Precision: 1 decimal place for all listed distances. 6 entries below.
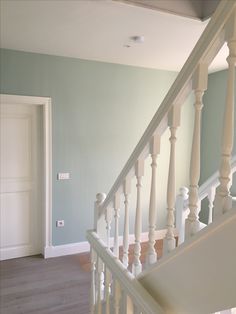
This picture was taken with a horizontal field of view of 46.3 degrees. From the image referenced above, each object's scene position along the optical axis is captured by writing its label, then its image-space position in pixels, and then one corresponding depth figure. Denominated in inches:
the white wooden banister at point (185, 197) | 83.7
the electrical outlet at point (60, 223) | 149.7
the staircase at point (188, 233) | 34.3
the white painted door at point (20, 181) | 141.2
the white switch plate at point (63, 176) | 147.7
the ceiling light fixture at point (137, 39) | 110.9
